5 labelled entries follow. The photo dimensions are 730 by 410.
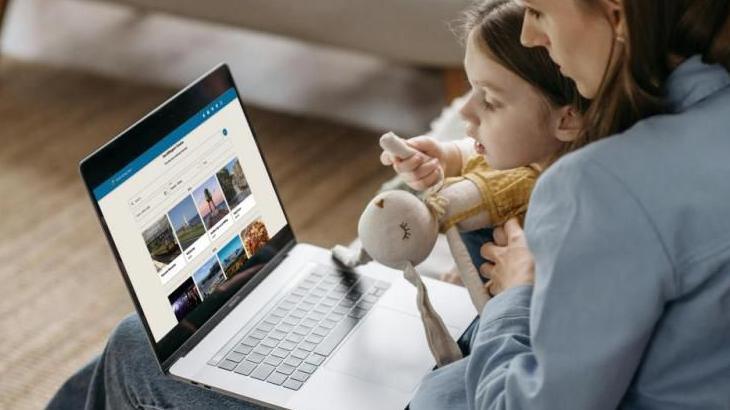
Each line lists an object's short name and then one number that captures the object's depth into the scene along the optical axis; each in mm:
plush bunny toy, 1208
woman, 861
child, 1216
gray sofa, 2533
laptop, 1188
